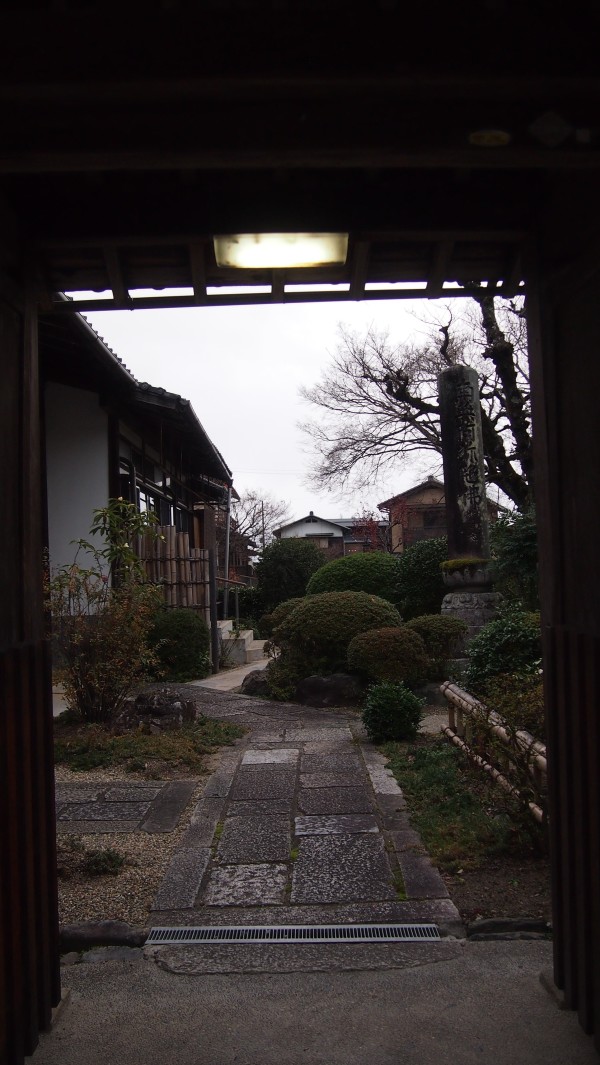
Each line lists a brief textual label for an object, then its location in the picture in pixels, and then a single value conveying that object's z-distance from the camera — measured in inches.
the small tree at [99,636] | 299.0
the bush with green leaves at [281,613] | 459.5
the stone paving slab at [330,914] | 143.9
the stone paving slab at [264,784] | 228.5
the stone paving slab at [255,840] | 177.8
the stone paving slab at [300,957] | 127.3
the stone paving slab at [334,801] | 211.8
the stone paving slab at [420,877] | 154.0
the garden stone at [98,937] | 137.6
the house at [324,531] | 2365.9
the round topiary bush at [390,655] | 358.9
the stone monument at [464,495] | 465.1
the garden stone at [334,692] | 381.4
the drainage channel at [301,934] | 136.9
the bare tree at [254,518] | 1587.1
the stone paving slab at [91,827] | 198.1
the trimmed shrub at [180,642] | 433.4
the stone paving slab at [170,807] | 201.8
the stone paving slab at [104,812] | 208.5
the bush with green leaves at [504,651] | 294.2
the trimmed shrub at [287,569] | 862.5
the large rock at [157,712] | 310.5
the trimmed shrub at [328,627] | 392.2
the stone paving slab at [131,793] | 227.0
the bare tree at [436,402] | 724.0
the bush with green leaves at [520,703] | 190.9
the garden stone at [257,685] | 409.7
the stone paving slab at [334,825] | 193.9
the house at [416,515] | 1304.0
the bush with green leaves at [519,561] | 467.5
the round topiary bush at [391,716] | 291.9
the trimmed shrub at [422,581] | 559.8
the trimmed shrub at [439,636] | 402.3
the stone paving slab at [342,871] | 156.1
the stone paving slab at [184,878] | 153.6
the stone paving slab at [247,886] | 154.6
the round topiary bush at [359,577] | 580.7
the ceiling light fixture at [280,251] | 118.1
